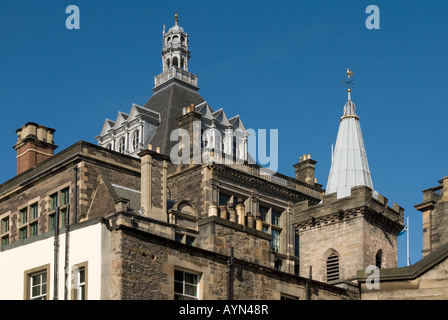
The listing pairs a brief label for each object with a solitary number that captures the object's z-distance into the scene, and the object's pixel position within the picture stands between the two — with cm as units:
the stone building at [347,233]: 5297
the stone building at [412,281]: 3186
